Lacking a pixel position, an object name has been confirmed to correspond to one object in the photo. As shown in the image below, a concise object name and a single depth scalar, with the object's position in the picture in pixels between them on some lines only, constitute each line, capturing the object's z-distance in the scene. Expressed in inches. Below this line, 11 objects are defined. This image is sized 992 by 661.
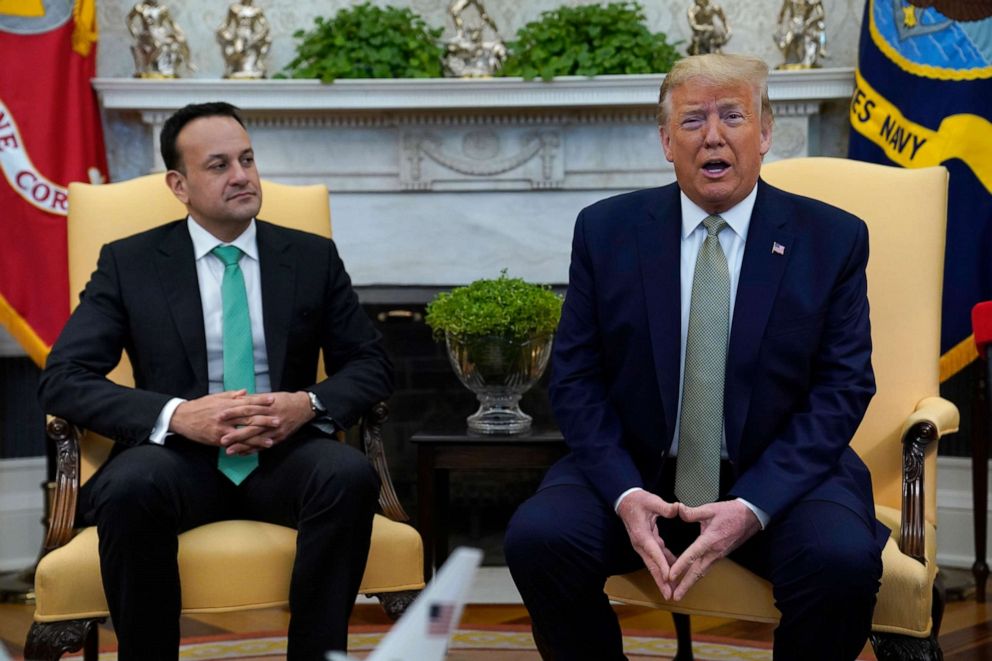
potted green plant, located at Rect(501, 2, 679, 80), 155.7
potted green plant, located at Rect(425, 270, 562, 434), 104.7
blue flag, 134.1
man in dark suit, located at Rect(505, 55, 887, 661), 80.4
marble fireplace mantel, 160.9
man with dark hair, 85.1
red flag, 144.0
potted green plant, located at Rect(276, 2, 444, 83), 157.6
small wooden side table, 103.7
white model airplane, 41.4
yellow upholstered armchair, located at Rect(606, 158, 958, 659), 85.1
